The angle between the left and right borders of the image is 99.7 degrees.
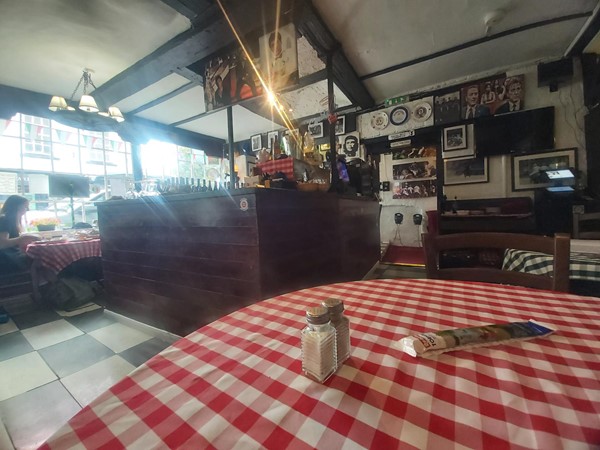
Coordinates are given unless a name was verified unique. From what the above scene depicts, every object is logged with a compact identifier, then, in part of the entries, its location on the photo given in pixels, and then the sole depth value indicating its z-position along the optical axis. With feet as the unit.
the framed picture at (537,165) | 12.74
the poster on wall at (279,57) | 7.83
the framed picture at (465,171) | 14.73
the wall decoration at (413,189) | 16.65
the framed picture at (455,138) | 14.78
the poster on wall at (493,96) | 13.51
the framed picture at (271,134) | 20.91
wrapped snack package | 1.64
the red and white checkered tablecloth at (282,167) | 6.67
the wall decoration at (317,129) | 18.66
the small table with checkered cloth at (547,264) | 4.01
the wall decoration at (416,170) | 16.62
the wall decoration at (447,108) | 14.79
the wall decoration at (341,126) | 18.31
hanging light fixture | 11.08
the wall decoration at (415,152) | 16.64
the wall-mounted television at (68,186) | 14.61
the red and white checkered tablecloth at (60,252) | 9.53
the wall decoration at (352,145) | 17.97
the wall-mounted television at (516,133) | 12.95
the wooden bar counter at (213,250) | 5.45
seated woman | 9.58
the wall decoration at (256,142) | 22.47
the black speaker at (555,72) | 12.17
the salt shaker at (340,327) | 1.62
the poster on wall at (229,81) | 8.85
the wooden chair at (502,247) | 2.93
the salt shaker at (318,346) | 1.45
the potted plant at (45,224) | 14.16
